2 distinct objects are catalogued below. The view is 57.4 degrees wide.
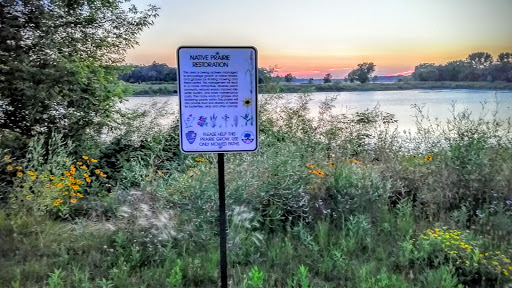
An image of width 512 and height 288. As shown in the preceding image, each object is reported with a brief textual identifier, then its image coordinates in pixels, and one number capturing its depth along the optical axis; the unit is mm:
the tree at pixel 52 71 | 7594
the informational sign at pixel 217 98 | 3365
